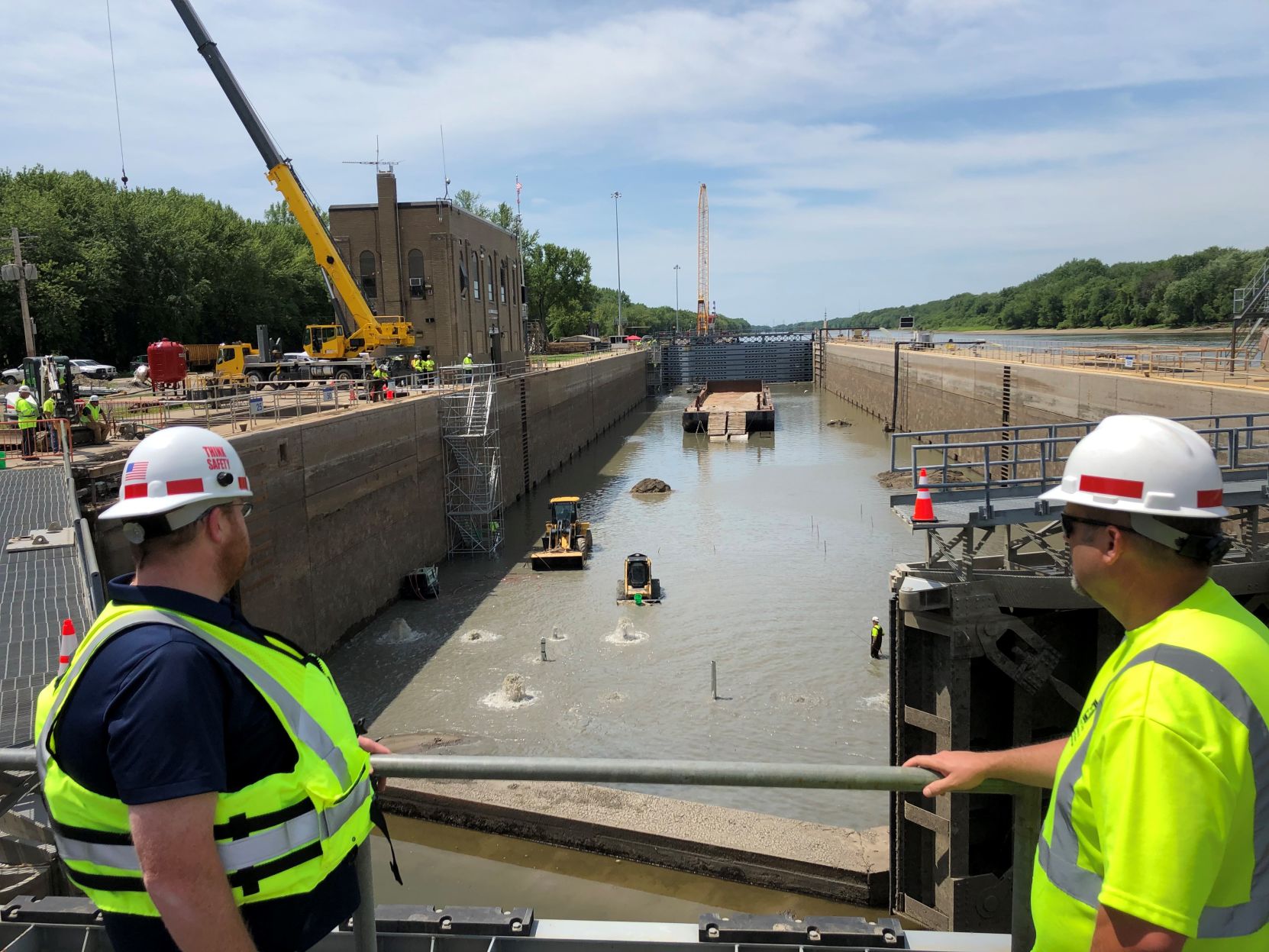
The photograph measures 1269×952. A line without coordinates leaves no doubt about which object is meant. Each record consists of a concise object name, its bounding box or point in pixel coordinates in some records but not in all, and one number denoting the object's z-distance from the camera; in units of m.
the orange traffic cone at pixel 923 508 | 8.02
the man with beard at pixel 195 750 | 1.59
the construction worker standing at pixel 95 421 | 16.95
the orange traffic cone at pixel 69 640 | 7.32
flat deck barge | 48.28
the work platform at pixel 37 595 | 7.61
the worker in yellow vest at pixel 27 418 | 16.41
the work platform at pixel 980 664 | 7.78
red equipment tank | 24.97
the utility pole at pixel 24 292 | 21.56
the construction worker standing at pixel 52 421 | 16.78
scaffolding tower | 24.23
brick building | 34.94
